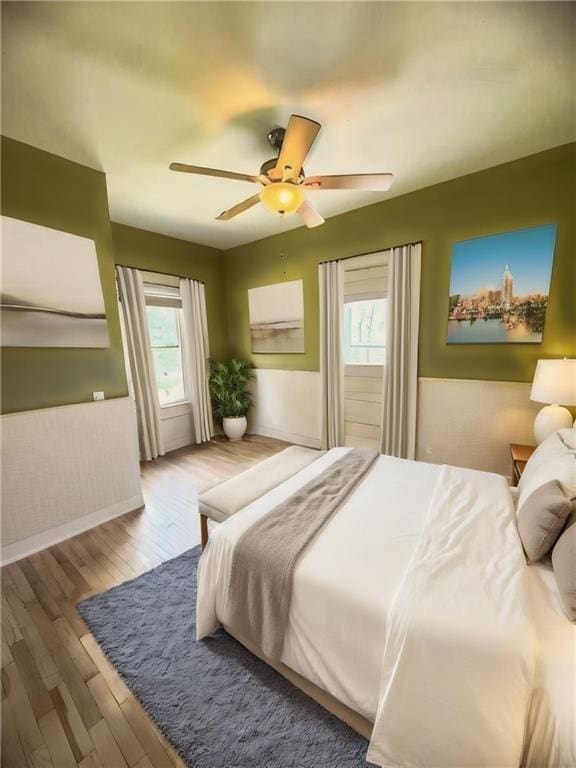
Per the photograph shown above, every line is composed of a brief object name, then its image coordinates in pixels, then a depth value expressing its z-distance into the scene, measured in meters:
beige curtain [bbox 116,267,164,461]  3.34
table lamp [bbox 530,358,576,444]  1.97
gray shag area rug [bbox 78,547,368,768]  1.04
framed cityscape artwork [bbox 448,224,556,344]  2.33
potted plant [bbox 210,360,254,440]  4.32
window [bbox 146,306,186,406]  3.87
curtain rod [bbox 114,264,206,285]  3.33
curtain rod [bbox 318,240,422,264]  2.93
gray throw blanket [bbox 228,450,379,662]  1.17
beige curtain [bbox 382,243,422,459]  2.90
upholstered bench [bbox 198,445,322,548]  1.77
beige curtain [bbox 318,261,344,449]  3.42
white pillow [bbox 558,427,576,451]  1.56
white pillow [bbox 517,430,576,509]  1.28
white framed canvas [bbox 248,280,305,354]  3.86
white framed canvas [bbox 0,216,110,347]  1.94
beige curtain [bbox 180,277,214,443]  4.03
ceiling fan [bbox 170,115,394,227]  1.57
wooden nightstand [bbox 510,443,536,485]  2.14
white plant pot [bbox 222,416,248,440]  4.33
